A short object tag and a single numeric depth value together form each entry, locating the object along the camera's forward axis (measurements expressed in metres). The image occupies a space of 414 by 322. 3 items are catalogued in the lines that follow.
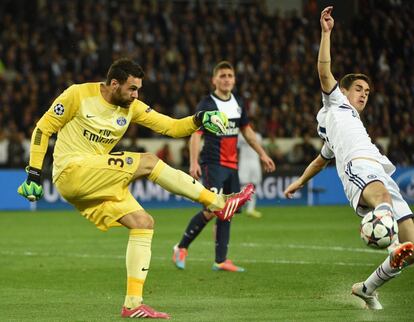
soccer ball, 14.82
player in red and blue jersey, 23.78
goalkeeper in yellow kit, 16.56
